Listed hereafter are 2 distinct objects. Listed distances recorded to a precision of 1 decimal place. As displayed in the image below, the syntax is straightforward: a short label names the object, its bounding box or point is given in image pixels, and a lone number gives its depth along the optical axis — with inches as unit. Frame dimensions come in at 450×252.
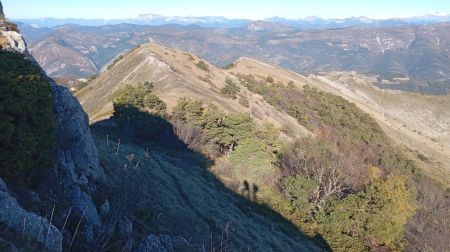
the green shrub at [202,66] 2940.7
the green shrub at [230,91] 2506.2
